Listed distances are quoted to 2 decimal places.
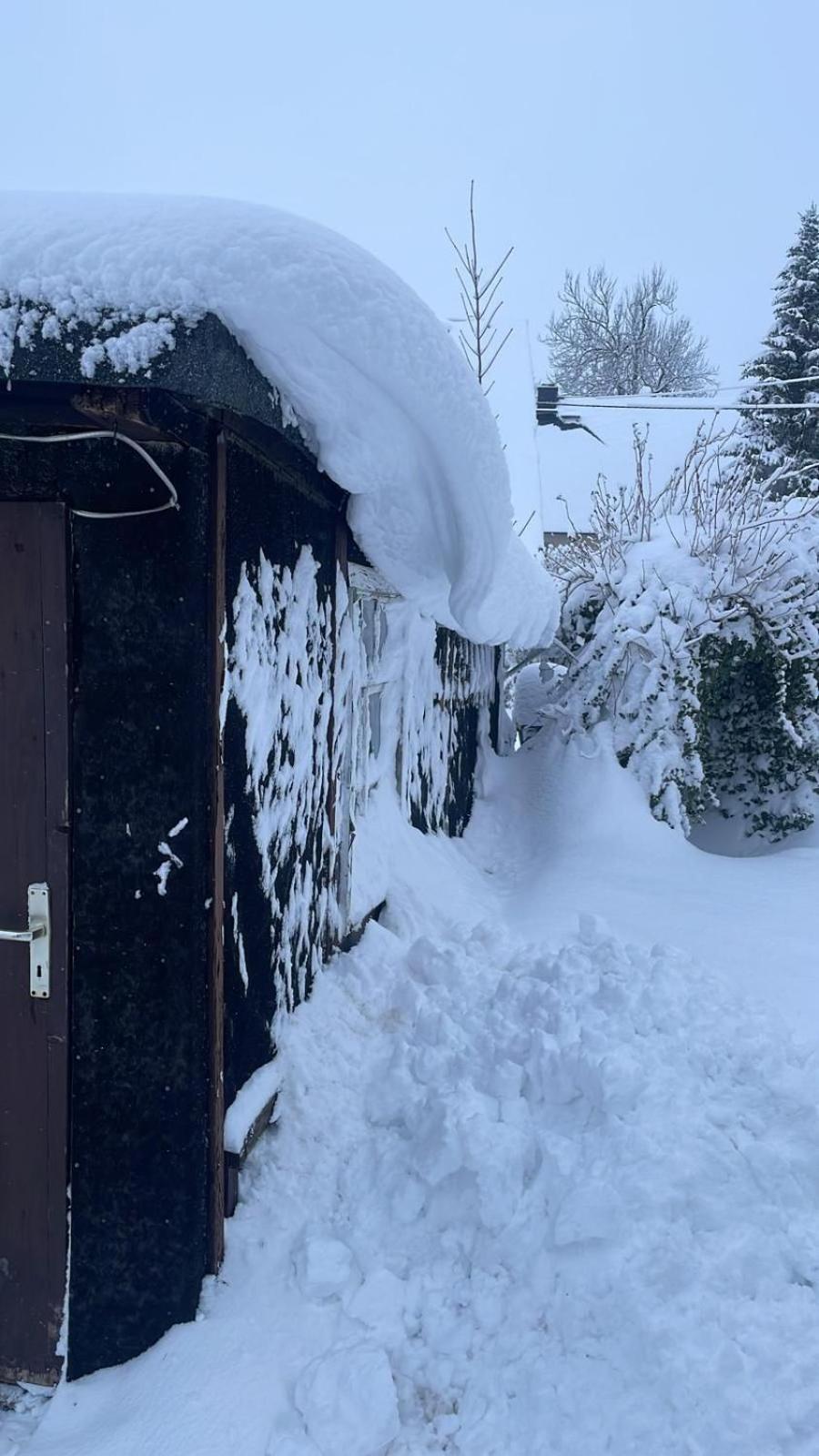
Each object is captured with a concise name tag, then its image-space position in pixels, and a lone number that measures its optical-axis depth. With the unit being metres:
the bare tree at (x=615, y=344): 30.75
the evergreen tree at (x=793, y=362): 17.52
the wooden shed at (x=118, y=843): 2.12
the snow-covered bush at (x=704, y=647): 6.59
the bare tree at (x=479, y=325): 11.19
